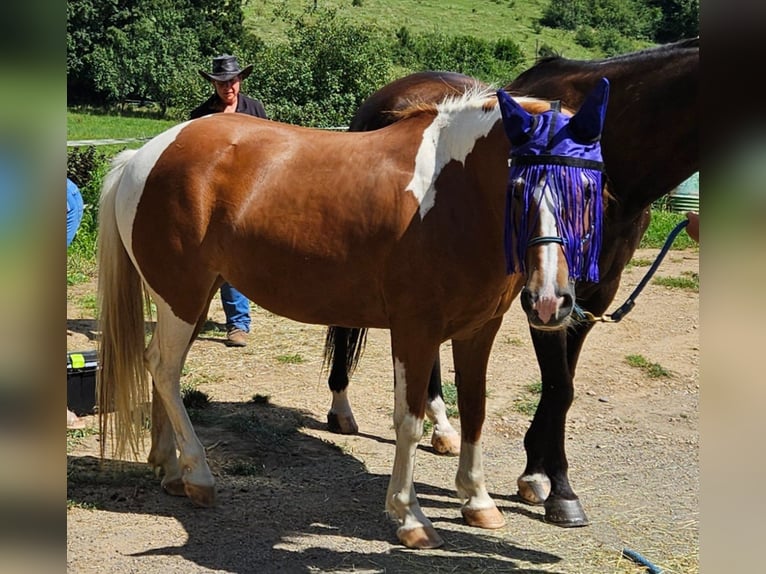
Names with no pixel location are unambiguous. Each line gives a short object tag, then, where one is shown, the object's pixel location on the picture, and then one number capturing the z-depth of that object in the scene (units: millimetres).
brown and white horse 3004
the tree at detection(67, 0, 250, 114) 34625
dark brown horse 3570
